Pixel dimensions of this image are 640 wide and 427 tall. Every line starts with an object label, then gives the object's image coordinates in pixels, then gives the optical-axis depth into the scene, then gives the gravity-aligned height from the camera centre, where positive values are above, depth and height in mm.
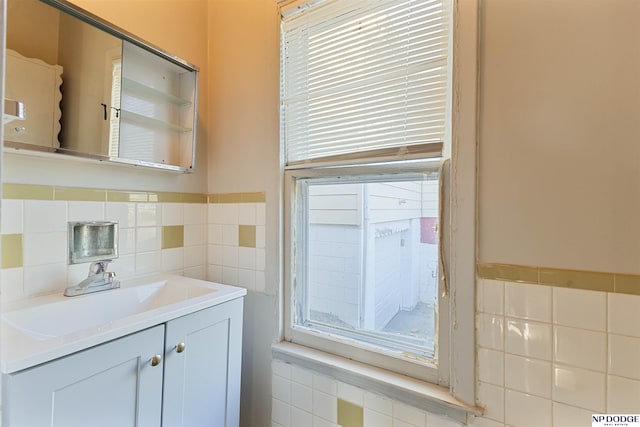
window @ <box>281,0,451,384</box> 1055 +160
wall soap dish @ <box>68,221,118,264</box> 1121 -109
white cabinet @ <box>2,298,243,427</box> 690 -459
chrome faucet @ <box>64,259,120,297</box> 1065 -252
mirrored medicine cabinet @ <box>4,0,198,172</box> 960 +458
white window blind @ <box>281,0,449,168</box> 1043 +520
